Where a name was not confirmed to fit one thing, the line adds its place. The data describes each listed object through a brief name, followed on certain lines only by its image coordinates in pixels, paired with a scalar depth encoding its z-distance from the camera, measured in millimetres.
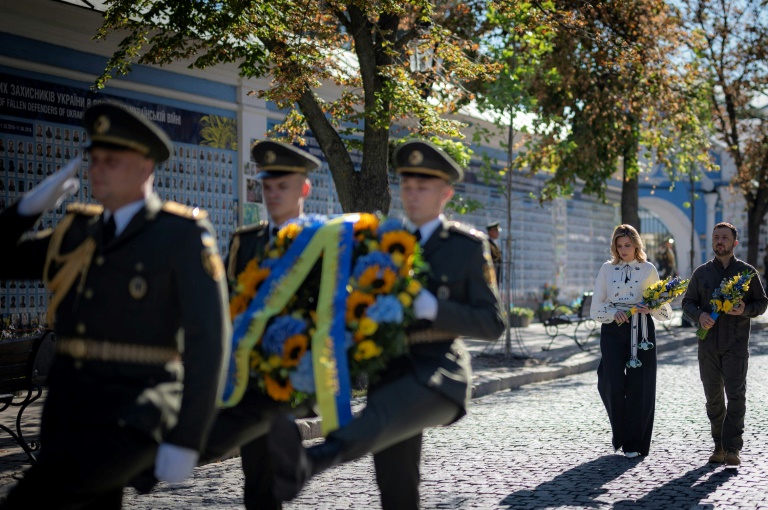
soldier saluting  3805
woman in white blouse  9312
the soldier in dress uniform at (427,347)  4324
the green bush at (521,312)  24947
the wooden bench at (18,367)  8266
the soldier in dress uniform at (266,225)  5078
